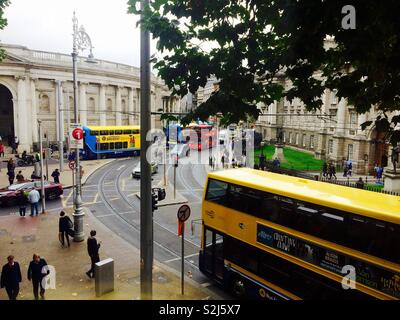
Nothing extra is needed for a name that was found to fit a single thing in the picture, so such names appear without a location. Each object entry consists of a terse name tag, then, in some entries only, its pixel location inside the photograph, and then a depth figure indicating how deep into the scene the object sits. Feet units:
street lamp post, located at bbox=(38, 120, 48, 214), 64.80
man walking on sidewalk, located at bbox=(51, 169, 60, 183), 83.84
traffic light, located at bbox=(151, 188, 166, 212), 45.02
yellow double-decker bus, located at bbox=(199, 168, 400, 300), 24.31
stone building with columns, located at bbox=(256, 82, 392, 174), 116.67
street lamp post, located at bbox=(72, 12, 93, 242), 50.75
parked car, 69.46
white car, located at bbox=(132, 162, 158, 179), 101.55
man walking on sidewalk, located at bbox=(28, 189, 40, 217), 61.16
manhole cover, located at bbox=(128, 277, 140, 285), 38.81
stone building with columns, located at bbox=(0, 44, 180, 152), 147.33
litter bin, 35.14
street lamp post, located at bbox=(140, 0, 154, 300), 28.73
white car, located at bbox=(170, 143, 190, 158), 142.06
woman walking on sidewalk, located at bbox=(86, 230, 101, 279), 38.78
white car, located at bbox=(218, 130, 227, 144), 197.89
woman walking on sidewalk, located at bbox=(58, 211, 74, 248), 47.26
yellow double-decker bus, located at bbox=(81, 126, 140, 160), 137.69
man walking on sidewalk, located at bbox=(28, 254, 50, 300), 33.42
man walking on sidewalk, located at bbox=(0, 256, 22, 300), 31.94
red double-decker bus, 166.81
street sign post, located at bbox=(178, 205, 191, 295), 36.27
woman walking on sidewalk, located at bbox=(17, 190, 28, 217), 62.59
